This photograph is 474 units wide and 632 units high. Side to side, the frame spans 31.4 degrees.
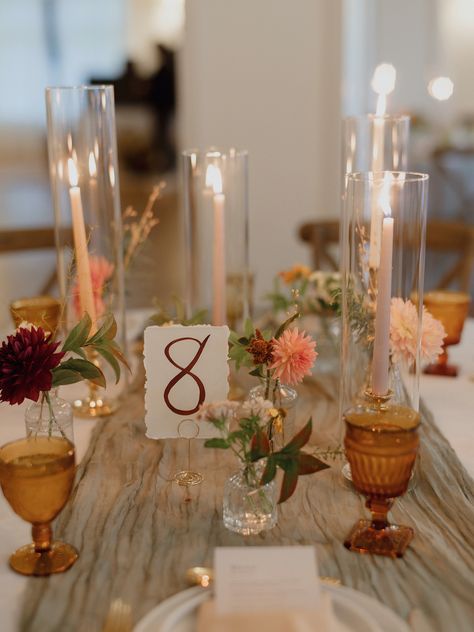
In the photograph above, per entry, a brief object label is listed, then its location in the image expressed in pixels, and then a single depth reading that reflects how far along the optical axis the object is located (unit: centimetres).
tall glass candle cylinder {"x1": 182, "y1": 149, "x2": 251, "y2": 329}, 144
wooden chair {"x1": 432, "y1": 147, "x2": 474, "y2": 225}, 523
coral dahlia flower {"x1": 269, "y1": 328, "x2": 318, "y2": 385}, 108
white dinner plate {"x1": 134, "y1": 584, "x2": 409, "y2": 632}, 82
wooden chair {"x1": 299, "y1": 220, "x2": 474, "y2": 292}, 225
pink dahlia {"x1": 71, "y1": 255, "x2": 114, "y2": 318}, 149
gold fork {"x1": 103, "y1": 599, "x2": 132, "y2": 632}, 82
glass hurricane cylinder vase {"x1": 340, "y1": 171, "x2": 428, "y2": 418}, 115
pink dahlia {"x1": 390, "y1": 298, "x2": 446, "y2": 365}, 119
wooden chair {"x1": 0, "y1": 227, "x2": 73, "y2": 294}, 242
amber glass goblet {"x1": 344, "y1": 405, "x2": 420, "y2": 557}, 93
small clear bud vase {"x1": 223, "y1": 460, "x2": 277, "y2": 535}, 101
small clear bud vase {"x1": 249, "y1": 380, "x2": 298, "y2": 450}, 112
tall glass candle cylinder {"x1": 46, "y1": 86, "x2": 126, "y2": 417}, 144
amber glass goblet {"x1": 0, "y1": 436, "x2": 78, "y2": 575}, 90
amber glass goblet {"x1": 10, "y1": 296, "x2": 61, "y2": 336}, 142
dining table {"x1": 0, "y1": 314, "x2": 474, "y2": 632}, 87
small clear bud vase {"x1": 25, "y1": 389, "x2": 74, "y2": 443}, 118
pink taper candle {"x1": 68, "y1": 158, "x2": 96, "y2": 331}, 142
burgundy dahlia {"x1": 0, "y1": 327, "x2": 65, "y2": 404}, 98
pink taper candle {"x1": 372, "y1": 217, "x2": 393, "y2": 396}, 111
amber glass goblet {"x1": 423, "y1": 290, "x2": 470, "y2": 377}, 154
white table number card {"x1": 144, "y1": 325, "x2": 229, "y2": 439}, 111
